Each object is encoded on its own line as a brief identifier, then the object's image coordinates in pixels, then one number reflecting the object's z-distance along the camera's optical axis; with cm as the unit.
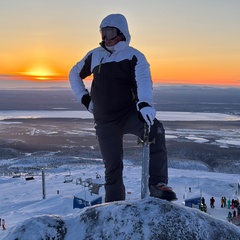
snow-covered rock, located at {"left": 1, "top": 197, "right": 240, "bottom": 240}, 240
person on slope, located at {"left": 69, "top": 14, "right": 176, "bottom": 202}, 325
